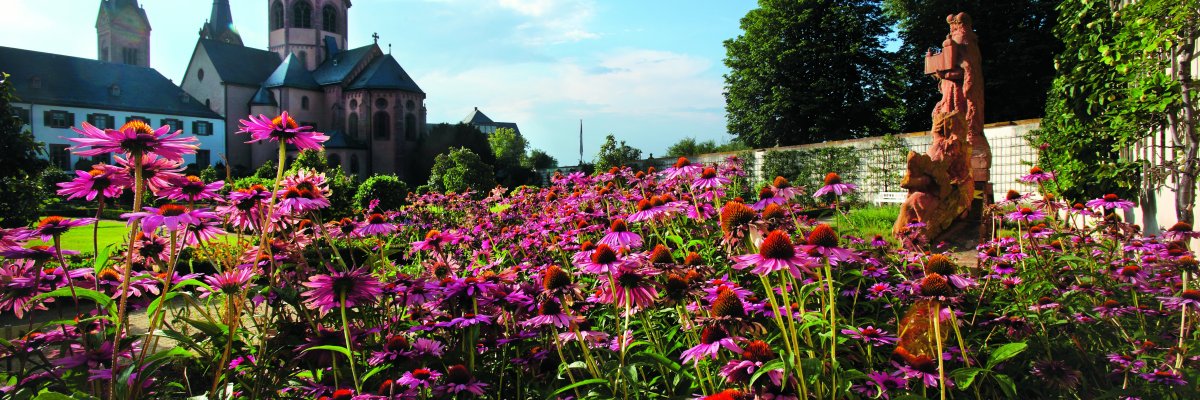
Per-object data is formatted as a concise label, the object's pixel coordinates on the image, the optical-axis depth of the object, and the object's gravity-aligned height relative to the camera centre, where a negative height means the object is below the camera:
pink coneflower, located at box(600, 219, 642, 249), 2.24 -0.19
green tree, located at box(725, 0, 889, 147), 21.77 +3.78
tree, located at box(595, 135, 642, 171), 19.41 +0.84
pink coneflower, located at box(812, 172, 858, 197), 2.96 -0.03
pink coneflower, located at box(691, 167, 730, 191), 2.92 +0.01
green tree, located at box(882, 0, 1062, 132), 18.17 +3.83
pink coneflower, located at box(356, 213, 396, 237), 2.72 -0.18
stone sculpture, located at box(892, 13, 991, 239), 7.15 +0.15
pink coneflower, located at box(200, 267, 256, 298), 1.95 -0.29
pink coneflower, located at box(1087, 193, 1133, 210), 3.62 -0.14
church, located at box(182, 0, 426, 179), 39.31 +5.43
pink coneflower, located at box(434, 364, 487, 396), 1.72 -0.54
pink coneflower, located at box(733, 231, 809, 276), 1.52 -0.18
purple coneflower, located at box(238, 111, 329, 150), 1.75 +0.15
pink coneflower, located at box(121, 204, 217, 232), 1.32 -0.07
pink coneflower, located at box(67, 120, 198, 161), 1.46 +0.10
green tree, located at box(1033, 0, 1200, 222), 5.55 +0.79
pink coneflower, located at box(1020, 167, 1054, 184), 3.89 +0.02
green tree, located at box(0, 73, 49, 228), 9.34 +0.28
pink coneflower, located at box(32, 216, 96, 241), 1.82 -0.11
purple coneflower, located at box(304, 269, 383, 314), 1.79 -0.29
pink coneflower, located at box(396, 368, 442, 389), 1.68 -0.51
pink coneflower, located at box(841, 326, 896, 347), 1.93 -0.48
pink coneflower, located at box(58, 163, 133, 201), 1.70 +0.01
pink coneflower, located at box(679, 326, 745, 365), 1.54 -0.39
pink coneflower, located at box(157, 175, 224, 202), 1.82 -0.01
